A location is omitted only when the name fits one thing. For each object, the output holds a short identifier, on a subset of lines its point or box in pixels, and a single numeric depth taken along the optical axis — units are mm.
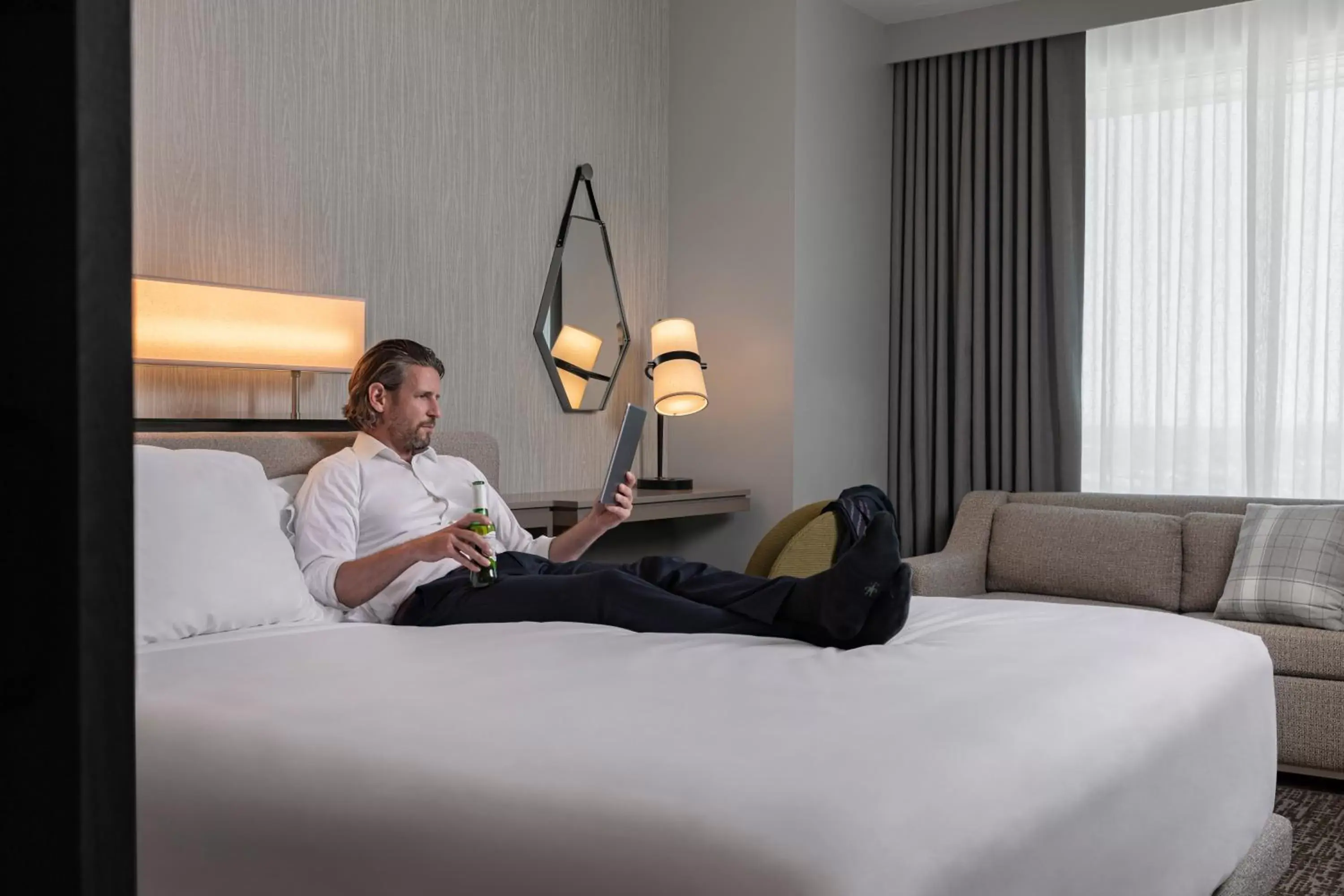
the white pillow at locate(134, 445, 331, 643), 2303
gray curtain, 4949
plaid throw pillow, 3699
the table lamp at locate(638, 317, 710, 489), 4418
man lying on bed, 2070
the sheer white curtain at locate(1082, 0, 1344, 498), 4457
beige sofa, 4219
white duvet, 1198
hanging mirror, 4426
